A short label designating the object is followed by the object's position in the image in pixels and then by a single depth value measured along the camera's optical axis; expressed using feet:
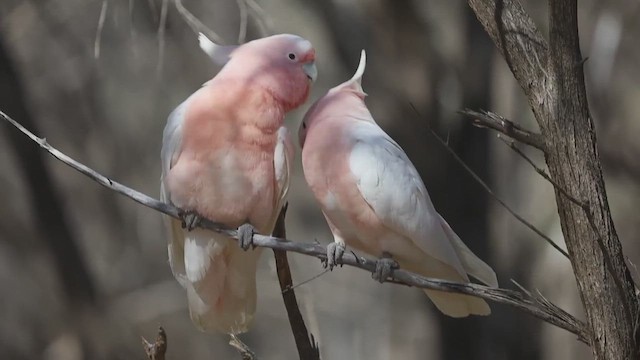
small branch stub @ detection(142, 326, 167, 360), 38.35
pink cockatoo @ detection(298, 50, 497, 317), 38.18
